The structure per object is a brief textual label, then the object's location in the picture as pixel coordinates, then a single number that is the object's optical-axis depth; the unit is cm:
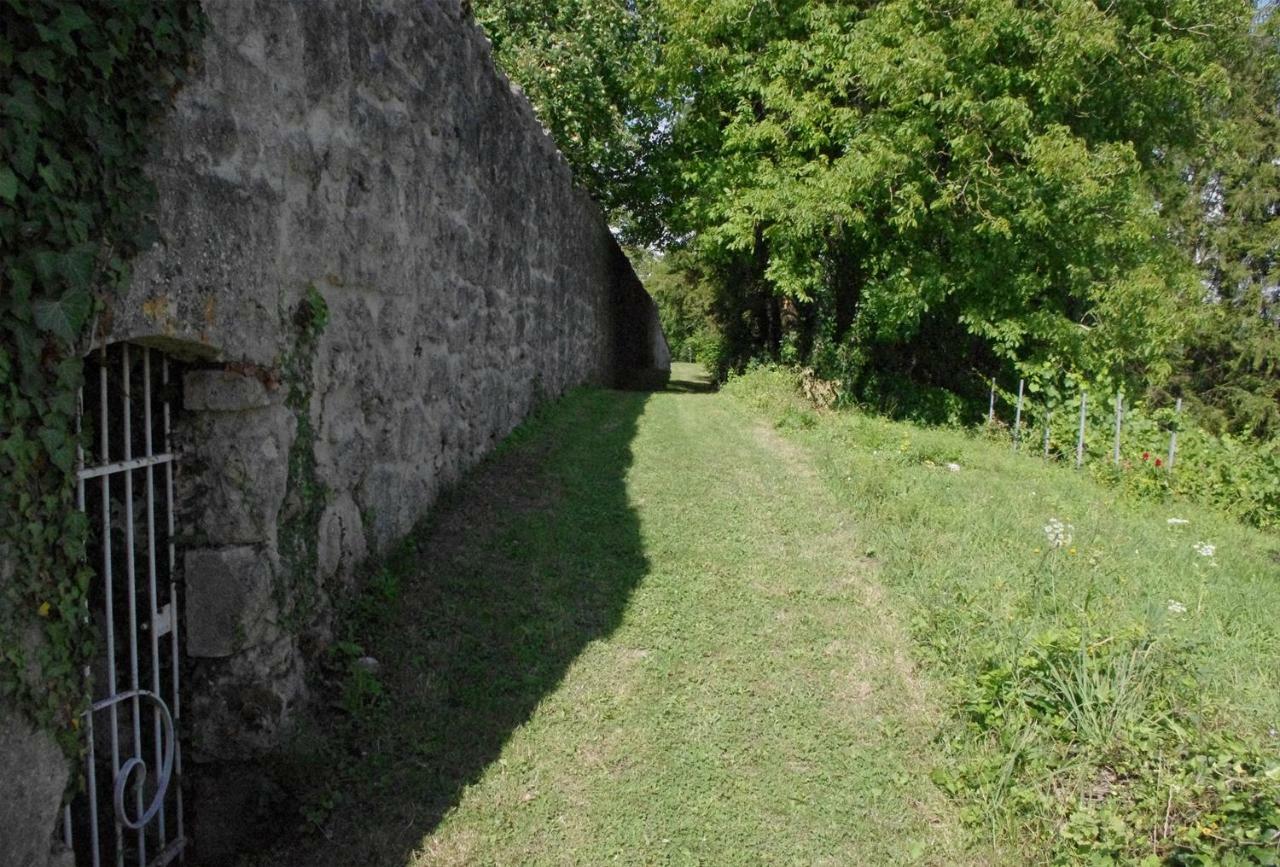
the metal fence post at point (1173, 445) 889
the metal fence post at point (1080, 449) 1032
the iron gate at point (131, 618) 255
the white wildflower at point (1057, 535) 492
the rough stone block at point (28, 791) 195
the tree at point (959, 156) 1110
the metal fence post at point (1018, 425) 1231
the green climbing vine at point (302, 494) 331
